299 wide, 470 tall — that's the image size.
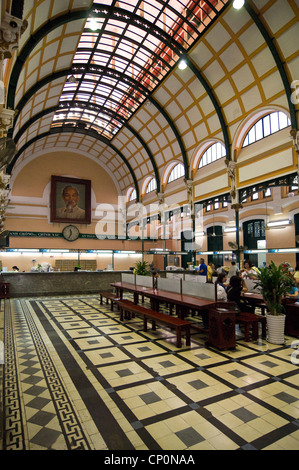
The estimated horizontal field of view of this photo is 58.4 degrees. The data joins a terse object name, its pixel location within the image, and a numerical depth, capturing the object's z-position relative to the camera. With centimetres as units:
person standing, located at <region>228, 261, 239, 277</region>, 853
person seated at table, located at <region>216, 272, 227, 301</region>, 528
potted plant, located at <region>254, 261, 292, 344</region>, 508
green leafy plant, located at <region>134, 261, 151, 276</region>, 955
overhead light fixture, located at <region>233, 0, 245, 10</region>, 801
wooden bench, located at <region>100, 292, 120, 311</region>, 806
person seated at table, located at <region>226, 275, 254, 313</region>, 557
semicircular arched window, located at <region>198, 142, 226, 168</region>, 1450
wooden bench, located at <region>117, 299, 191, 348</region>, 492
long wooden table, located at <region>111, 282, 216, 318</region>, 504
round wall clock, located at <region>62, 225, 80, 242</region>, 2202
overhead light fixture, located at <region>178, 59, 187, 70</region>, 1121
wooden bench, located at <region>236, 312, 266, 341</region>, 534
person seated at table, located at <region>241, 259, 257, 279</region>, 758
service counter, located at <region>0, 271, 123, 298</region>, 1130
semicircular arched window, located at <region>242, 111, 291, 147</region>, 1112
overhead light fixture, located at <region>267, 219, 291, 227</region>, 1308
